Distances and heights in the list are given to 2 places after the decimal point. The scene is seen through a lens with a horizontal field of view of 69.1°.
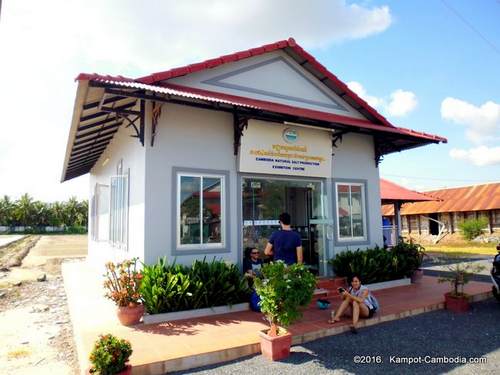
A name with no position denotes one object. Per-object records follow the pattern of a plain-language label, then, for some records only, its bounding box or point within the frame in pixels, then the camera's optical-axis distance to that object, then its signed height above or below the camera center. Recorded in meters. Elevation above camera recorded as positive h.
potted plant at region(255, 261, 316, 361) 4.25 -0.87
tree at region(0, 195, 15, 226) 61.38 +2.67
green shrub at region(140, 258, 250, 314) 5.58 -0.98
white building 6.30 +1.44
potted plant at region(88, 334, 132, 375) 3.54 -1.29
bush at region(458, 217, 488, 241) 22.37 -0.46
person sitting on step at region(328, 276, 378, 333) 5.47 -1.25
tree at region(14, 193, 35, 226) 61.56 +2.82
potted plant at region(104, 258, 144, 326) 5.39 -1.08
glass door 7.97 +0.29
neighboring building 22.75 +0.70
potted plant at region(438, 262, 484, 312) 6.48 -1.39
